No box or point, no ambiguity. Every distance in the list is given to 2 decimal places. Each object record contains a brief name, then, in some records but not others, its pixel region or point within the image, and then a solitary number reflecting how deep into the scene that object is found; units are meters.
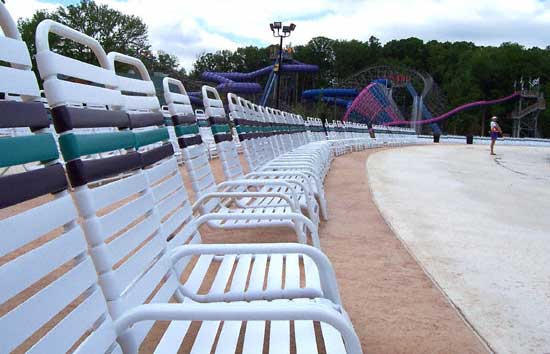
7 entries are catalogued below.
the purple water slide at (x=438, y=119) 56.38
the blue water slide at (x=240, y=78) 51.44
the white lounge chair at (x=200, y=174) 3.29
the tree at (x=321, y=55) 103.65
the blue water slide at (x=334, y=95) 58.50
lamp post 22.72
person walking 21.95
